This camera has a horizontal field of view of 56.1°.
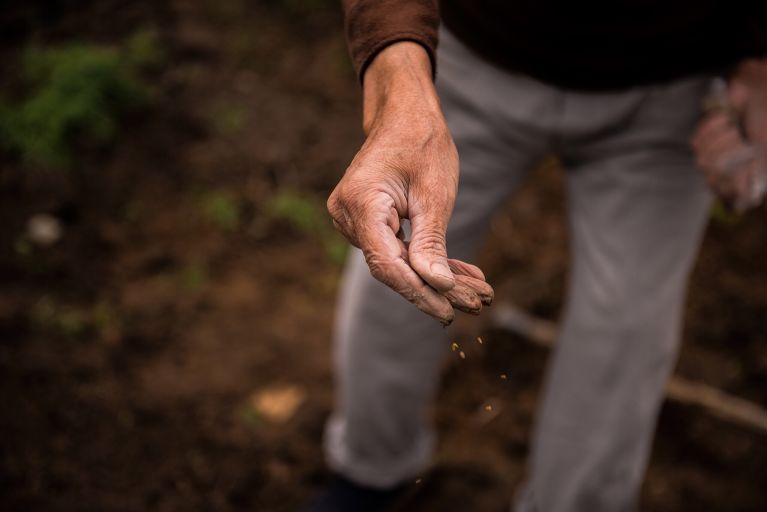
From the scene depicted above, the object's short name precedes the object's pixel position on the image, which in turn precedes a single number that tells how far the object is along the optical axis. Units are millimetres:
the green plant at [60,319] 2617
